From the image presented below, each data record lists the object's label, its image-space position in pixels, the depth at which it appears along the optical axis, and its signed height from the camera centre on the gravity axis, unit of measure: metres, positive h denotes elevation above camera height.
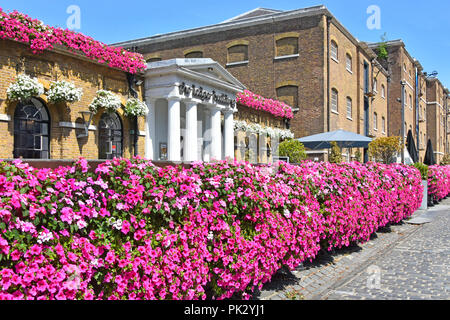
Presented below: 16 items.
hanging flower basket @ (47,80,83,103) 11.42 +2.19
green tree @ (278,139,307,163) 21.38 +0.92
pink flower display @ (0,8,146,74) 10.37 +3.75
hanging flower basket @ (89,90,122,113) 12.88 +2.15
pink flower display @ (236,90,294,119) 21.06 +3.56
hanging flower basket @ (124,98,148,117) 14.21 +2.13
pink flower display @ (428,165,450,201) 18.72 -0.78
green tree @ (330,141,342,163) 17.91 +0.54
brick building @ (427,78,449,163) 58.03 +7.74
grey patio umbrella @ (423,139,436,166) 27.73 +0.66
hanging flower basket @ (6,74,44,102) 10.44 +2.09
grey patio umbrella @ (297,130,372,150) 17.19 +1.20
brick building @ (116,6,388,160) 24.88 +7.42
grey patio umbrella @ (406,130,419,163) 23.98 +1.07
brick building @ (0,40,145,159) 10.72 +1.61
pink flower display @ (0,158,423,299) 3.02 -0.61
